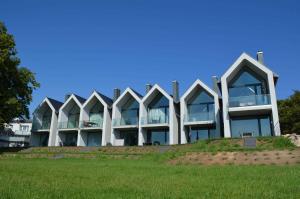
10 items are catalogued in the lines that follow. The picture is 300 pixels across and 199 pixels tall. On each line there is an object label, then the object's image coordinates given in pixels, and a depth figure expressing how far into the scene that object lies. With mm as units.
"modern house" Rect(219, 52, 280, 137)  25453
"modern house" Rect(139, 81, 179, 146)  30438
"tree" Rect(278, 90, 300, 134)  32781
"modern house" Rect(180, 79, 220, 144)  28375
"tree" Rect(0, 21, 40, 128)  28000
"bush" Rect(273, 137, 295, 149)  18925
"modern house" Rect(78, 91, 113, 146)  34062
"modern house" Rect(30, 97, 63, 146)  37788
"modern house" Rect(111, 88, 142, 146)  32719
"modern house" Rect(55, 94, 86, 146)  36500
